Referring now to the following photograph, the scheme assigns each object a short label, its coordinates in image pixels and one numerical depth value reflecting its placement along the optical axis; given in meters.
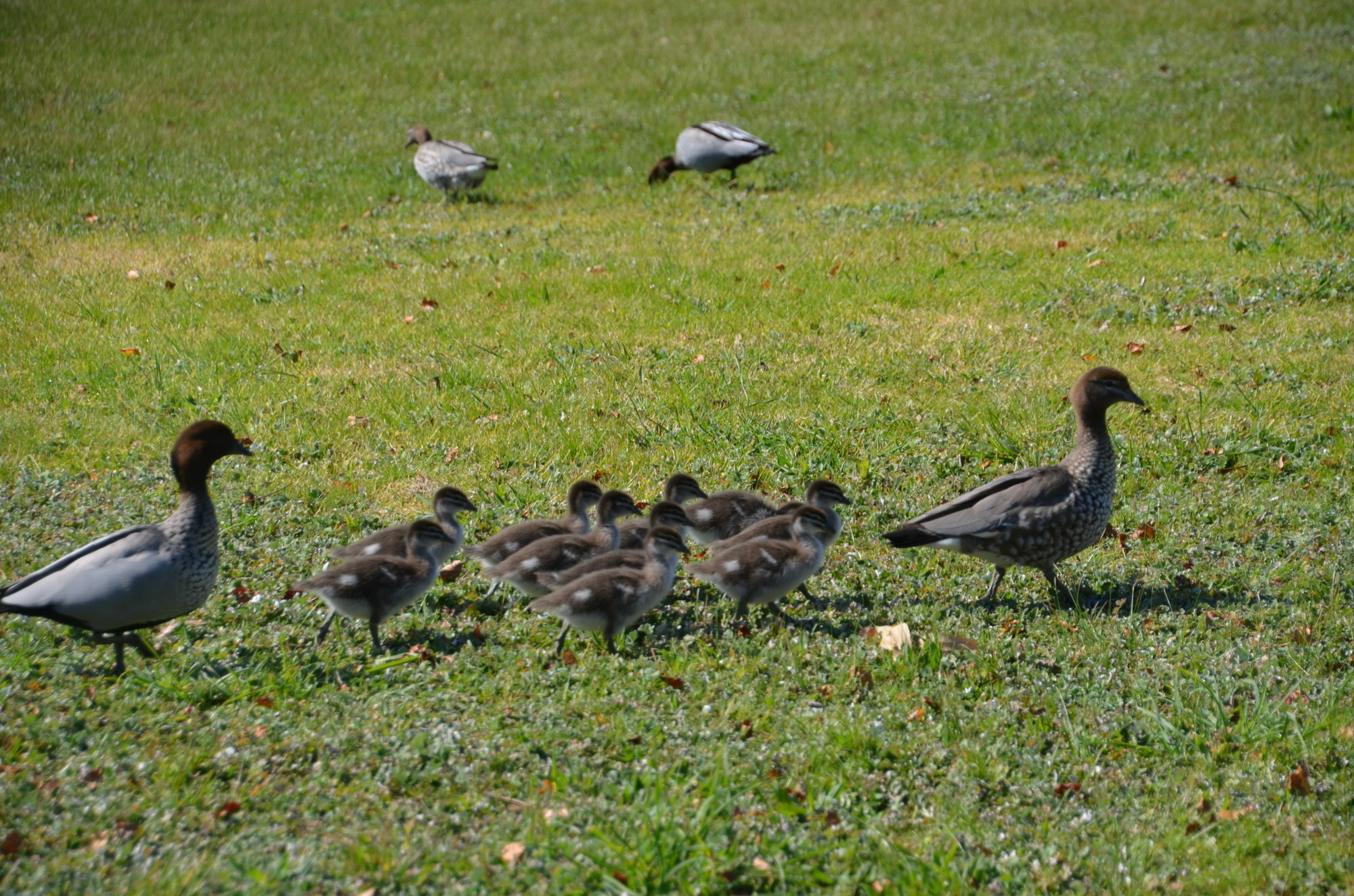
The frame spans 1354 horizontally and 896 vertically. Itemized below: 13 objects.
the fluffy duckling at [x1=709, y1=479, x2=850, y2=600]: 13.29
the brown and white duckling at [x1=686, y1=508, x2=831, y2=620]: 12.43
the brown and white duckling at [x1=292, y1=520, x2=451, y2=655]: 11.88
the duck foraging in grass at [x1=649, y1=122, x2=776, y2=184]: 34.12
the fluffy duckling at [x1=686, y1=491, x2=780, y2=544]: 14.41
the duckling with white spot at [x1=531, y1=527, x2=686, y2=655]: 11.73
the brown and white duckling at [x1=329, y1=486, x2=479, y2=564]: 13.23
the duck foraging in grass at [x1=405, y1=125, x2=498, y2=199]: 33.22
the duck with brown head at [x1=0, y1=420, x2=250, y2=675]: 11.16
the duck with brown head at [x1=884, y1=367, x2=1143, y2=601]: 13.10
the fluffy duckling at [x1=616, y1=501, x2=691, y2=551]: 13.22
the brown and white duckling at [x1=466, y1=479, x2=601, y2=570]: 13.50
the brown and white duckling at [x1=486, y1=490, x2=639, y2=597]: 12.82
